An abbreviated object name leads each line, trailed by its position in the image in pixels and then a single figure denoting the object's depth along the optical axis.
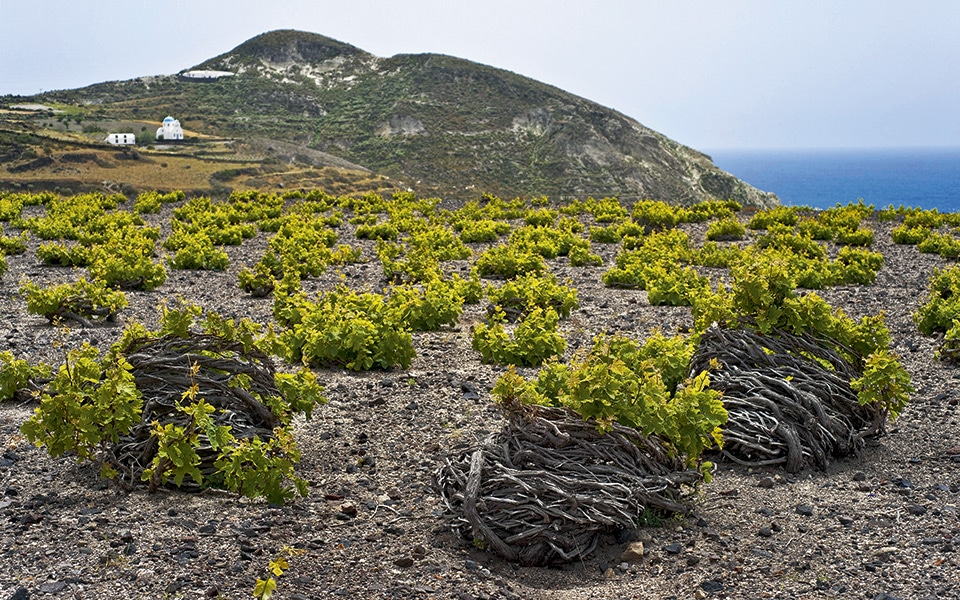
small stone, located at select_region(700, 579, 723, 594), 4.71
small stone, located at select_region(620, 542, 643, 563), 5.04
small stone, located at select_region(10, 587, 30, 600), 4.26
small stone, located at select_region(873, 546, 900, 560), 5.02
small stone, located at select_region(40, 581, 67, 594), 4.34
